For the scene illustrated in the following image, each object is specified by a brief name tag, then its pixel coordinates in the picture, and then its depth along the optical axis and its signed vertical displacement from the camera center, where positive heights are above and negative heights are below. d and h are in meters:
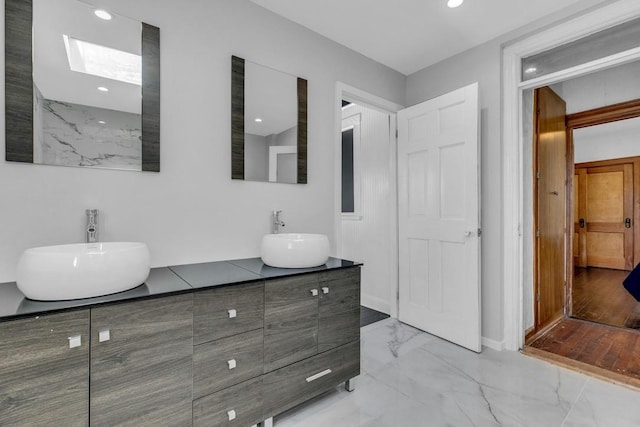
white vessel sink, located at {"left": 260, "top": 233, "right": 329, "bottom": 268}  1.73 -0.21
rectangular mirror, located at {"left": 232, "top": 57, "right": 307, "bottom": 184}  1.98 +0.63
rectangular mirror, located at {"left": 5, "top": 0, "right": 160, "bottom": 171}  1.36 +0.62
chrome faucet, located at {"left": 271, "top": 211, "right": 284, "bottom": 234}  2.13 -0.05
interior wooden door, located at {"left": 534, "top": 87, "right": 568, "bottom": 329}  2.80 +0.09
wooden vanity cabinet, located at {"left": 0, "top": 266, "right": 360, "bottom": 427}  1.01 -0.59
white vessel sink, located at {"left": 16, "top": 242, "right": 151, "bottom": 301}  1.07 -0.21
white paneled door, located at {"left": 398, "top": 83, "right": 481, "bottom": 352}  2.48 -0.01
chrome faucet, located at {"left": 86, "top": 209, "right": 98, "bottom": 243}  1.46 -0.05
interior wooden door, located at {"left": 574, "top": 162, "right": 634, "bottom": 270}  5.27 -0.03
